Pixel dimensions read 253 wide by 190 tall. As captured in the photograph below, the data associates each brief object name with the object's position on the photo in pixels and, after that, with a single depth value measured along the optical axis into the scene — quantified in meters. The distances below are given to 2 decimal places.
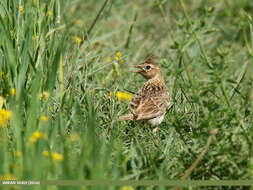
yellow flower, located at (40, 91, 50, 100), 8.25
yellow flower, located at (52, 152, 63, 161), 6.95
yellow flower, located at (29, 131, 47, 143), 6.77
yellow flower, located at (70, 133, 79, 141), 7.29
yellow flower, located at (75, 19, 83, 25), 14.75
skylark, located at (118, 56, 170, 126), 9.80
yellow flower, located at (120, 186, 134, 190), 6.62
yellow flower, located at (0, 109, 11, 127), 7.73
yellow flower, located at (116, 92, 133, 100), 9.95
